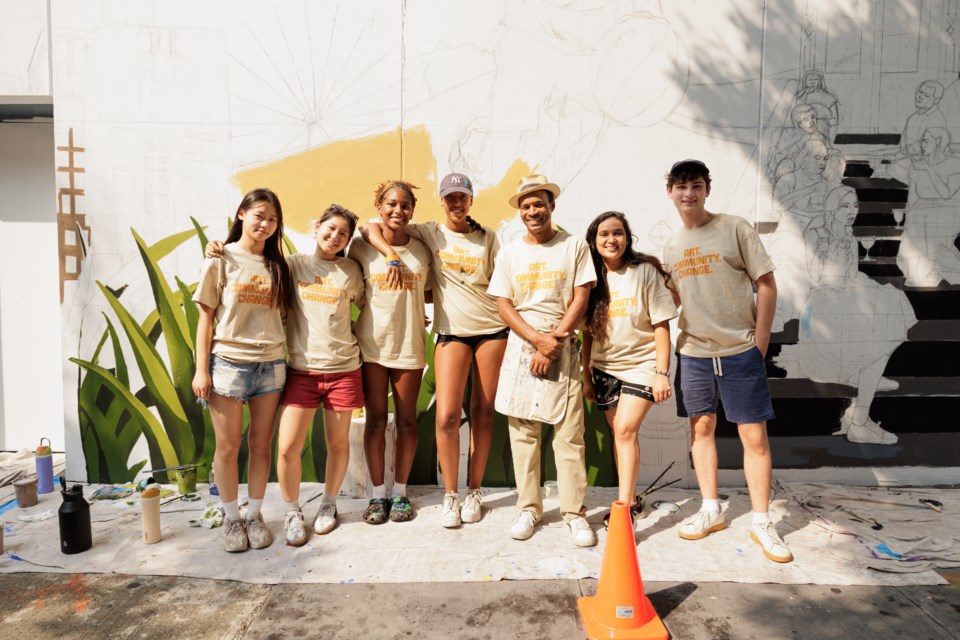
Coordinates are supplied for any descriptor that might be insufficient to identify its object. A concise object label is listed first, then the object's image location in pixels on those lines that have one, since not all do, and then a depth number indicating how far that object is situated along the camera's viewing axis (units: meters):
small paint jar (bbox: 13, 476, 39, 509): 3.69
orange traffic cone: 2.34
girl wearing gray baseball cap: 3.37
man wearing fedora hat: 3.18
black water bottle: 3.07
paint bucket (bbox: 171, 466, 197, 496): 3.91
